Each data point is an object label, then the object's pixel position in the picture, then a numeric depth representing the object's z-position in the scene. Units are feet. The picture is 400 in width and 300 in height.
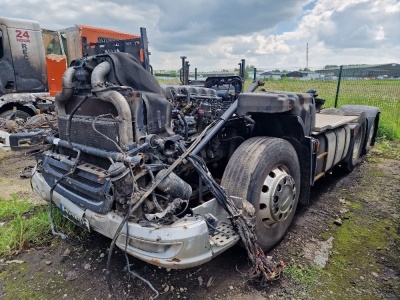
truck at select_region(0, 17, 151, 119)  23.06
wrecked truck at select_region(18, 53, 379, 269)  7.58
